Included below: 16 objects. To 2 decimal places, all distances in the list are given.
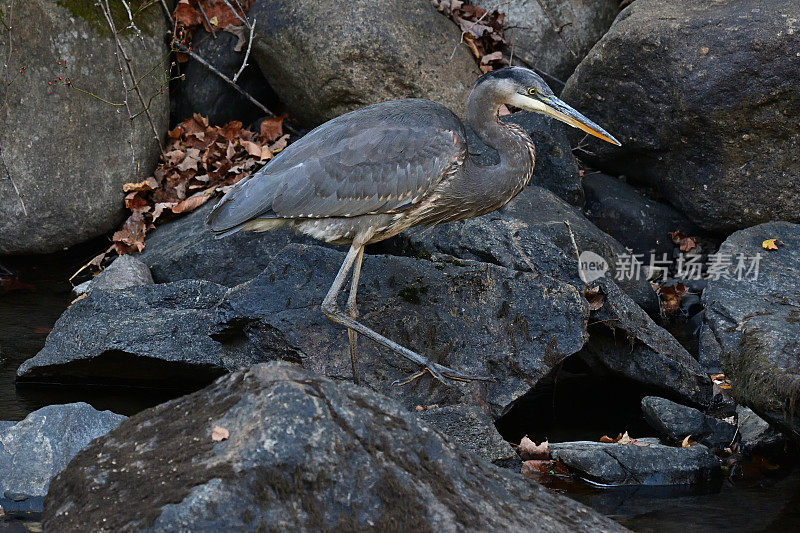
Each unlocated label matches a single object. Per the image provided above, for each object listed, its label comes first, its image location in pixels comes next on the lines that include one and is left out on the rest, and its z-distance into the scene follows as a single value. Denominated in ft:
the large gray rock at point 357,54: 53.31
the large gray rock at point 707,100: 46.98
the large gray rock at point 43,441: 29.81
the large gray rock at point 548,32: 60.13
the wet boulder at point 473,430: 31.35
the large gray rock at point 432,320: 35.22
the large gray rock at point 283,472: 19.51
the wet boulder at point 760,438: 34.65
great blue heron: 36.01
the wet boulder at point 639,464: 32.30
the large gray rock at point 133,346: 38.58
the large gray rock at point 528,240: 42.57
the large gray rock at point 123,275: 47.50
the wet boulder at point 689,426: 35.47
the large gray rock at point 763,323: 30.96
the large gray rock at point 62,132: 51.13
